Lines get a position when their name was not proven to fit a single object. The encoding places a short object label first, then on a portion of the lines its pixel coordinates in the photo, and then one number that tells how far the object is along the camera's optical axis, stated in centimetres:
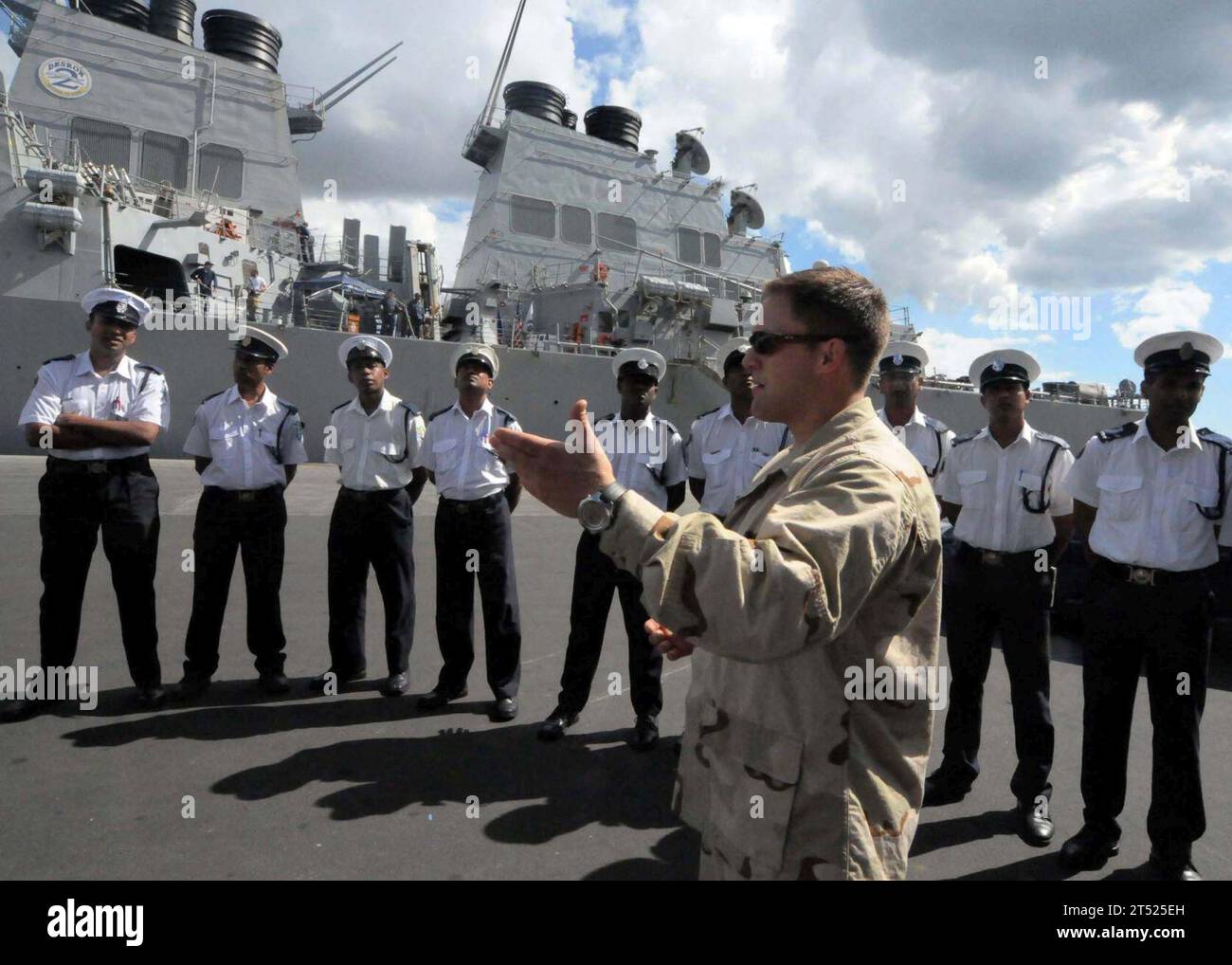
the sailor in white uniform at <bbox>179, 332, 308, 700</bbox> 383
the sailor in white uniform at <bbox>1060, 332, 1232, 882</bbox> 246
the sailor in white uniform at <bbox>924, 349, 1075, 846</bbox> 288
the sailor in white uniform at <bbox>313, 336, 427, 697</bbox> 405
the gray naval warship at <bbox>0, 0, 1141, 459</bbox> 1317
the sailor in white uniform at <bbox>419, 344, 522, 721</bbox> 385
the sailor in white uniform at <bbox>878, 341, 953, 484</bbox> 419
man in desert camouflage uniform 93
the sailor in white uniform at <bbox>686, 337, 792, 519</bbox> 379
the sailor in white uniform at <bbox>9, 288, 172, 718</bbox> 343
